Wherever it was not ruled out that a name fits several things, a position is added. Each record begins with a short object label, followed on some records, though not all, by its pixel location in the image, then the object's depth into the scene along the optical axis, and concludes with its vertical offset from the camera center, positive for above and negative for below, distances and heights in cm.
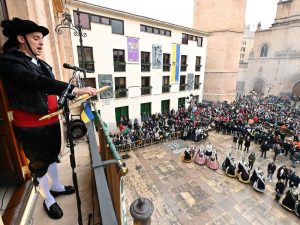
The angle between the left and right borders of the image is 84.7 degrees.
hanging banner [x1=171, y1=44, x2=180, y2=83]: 1966 +80
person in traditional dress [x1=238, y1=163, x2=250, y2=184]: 973 -609
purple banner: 1608 +207
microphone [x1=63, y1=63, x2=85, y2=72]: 236 +5
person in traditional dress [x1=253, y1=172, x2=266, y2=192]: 895 -612
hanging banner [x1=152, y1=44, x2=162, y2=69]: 1790 +147
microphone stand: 156 -39
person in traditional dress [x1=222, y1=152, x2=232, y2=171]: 1062 -587
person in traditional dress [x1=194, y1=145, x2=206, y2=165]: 1148 -597
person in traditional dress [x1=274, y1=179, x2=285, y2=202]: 841 -605
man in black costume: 171 -28
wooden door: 208 -111
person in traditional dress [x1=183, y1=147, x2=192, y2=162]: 1172 -597
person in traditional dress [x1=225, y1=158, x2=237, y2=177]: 1020 -608
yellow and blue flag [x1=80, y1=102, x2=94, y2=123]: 370 -101
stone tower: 2502 +442
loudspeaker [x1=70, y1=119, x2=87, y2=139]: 434 -150
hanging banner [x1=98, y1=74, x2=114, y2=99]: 1521 -109
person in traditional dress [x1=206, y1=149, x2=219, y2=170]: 1100 -606
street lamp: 670 +201
